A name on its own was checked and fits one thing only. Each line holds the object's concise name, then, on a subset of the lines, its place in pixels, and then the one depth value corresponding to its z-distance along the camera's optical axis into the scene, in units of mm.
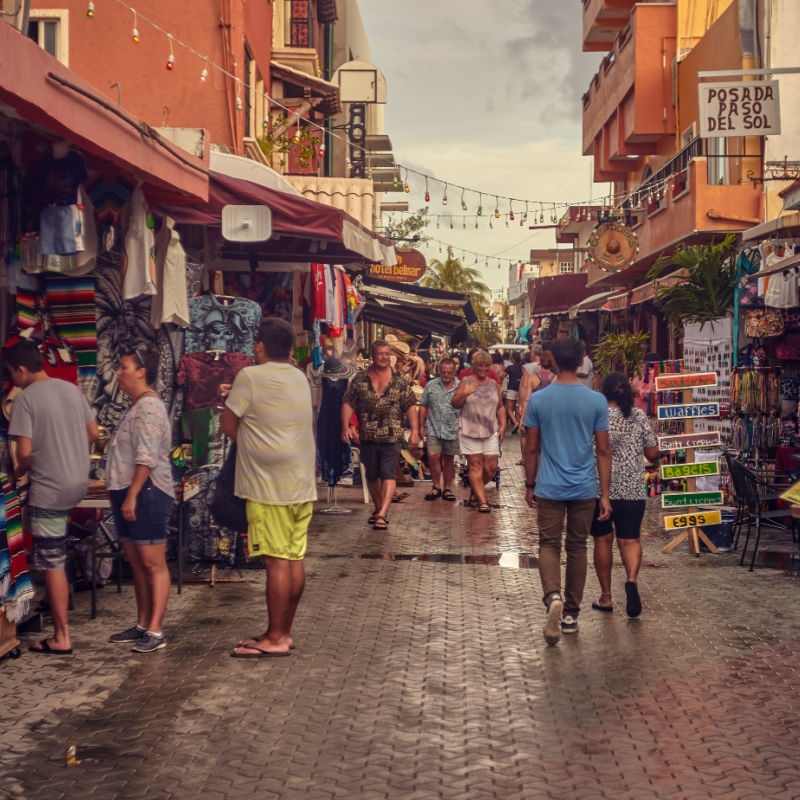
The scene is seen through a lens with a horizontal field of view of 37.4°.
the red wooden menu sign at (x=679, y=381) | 11320
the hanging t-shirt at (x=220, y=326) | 9703
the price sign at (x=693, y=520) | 11133
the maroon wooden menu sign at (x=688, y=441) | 11203
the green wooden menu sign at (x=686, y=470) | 11102
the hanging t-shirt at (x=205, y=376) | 9625
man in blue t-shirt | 7797
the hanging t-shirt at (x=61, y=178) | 7875
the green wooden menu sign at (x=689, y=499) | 11195
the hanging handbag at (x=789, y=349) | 13016
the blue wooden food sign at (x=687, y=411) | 11352
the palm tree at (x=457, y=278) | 65562
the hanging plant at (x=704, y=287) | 14586
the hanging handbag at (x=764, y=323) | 12906
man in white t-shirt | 6898
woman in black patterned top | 8477
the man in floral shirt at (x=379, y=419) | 12844
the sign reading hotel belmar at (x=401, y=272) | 25578
